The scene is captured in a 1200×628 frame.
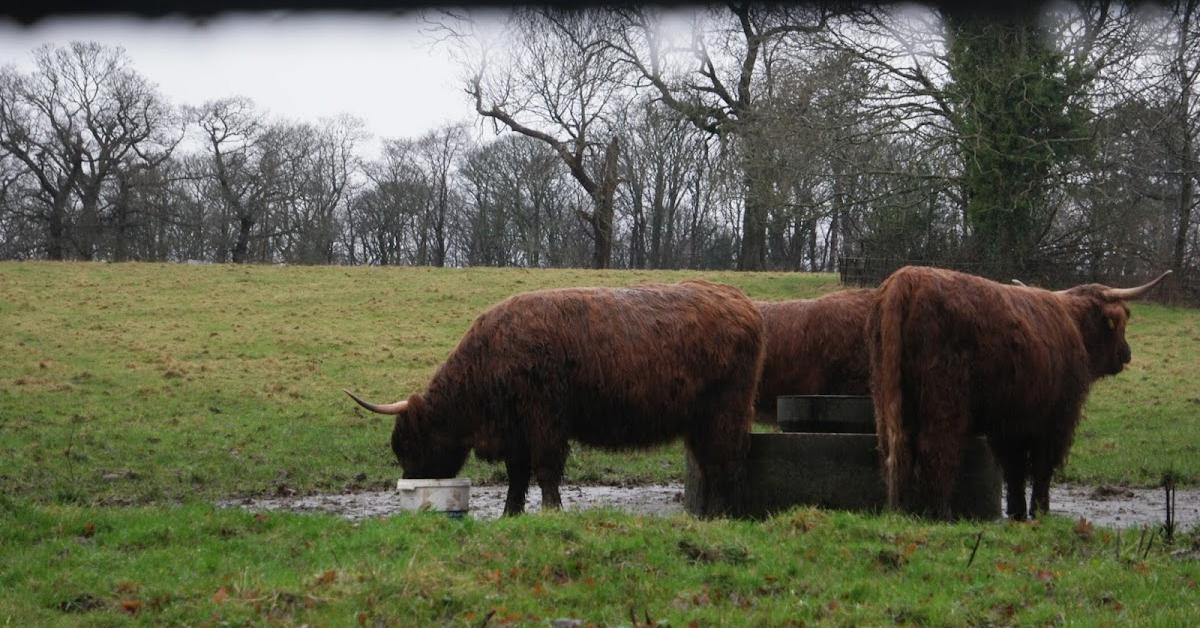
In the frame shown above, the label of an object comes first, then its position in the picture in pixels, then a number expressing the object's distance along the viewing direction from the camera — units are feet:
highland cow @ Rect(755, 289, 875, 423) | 47.55
